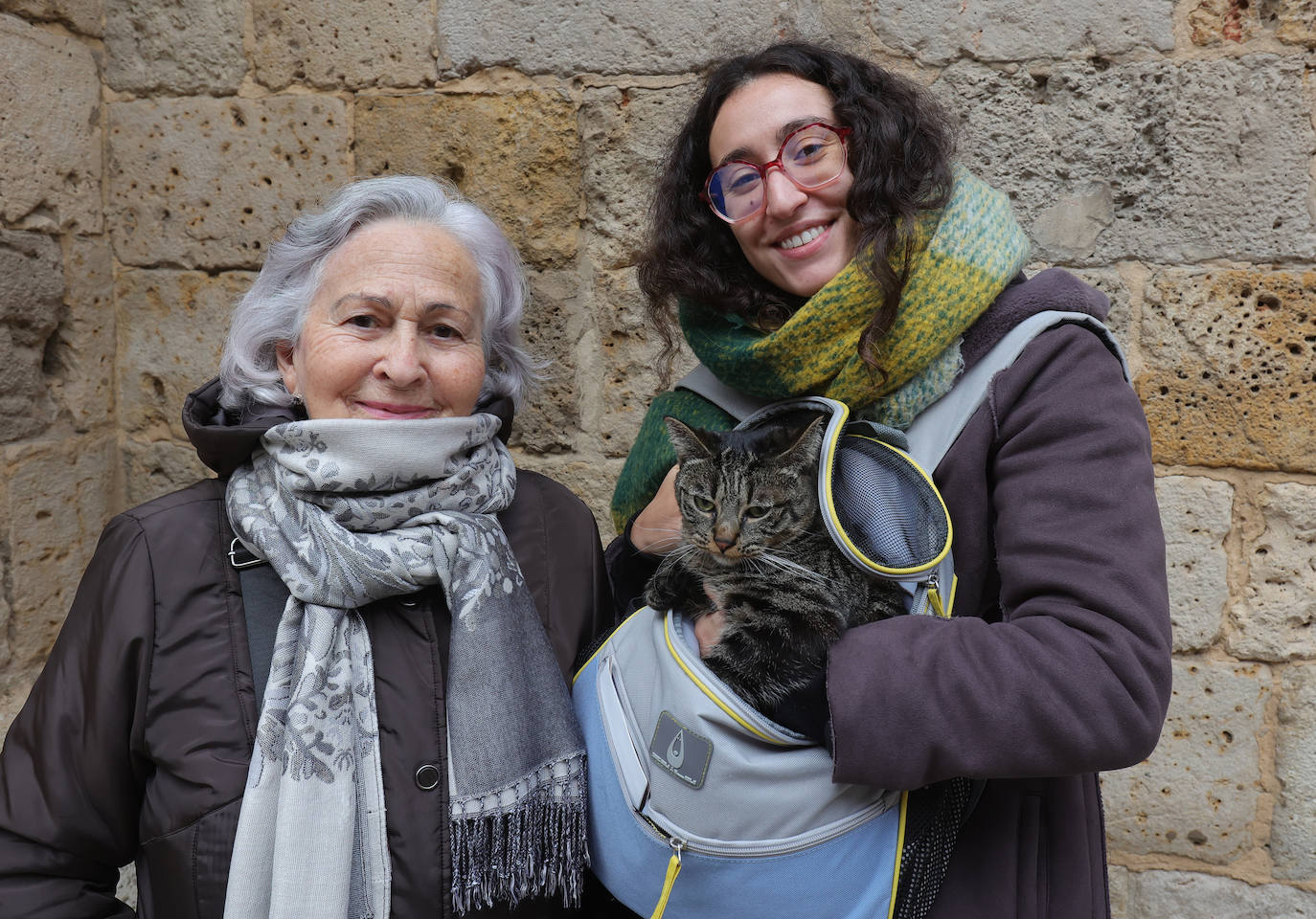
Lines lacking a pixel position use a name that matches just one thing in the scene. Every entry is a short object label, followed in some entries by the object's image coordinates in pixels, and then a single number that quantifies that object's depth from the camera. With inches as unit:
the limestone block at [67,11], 103.9
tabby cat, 51.5
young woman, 45.0
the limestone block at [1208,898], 92.9
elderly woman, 53.2
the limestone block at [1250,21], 86.1
